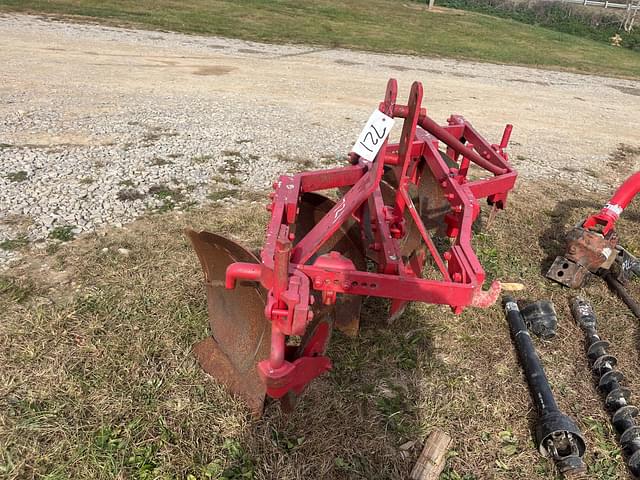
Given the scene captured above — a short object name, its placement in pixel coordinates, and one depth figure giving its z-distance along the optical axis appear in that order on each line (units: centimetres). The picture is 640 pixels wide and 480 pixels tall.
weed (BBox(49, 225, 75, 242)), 430
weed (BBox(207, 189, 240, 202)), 534
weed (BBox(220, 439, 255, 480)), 262
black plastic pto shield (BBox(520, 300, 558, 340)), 381
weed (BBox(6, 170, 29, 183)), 517
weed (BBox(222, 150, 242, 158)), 647
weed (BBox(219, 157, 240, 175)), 602
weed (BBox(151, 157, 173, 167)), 590
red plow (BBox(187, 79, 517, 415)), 237
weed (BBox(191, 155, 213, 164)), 611
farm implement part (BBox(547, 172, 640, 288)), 419
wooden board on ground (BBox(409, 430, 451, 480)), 271
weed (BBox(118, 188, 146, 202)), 506
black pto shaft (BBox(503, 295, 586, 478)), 279
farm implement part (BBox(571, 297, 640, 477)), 293
